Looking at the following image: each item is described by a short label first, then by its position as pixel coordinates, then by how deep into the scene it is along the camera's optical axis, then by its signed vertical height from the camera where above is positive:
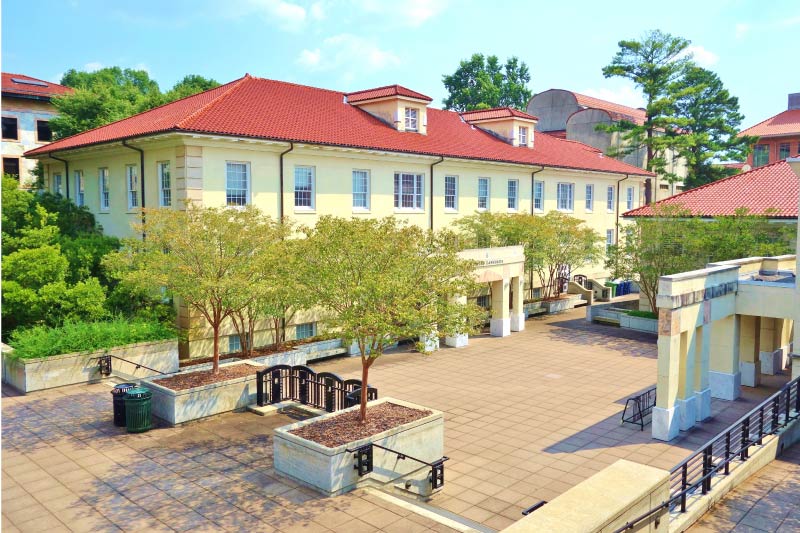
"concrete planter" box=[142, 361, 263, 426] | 15.62 -4.27
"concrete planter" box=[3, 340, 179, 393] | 17.97 -4.03
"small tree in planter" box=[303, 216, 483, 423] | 12.53 -1.06
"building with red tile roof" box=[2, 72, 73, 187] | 46.69 +8.00
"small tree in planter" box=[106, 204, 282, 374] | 16.83 -0.74
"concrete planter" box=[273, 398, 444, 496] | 11.81 -4.41
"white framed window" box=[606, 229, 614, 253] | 44.06 -0.48
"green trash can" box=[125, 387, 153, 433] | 14.85 -4.18
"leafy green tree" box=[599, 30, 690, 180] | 47.12 +10.49
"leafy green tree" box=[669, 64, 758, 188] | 48.62 +8.63
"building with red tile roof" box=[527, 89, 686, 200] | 50.88 +9.28
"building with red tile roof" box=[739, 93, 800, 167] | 63.97 +9.35
